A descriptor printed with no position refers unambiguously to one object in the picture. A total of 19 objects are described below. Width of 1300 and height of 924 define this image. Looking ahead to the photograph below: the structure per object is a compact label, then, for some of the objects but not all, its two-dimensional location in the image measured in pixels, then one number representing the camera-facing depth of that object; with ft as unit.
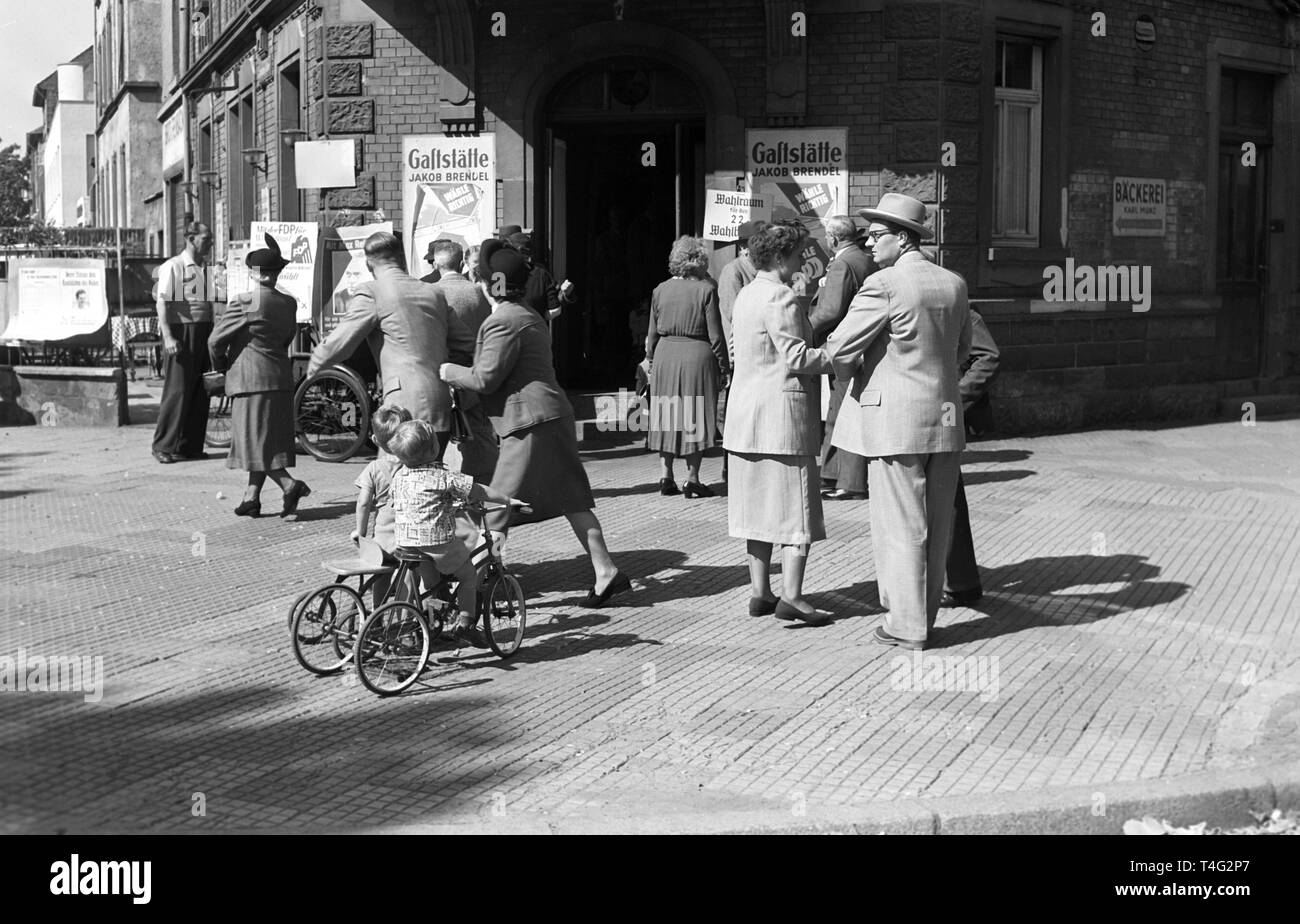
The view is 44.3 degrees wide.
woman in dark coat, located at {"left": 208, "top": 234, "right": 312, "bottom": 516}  34.63
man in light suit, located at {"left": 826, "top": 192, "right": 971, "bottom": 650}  23.50
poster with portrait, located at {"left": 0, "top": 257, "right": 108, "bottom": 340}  57.72
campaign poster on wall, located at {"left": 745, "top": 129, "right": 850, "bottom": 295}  47.73
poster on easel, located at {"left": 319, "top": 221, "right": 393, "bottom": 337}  49.73
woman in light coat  24.95
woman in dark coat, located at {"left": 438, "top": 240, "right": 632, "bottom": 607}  25.64
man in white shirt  44.83
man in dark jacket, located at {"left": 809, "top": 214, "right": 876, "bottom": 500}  34.55
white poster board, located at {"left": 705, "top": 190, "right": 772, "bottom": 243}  47.06
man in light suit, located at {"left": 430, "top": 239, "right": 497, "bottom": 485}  28.60
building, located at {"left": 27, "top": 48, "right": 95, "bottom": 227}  214.69
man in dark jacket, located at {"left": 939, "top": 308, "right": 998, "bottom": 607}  26.84
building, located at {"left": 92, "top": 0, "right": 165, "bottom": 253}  112.57
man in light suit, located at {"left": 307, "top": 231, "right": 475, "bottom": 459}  27.76
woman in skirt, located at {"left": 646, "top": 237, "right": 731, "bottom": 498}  37.47
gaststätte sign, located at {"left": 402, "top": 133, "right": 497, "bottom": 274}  49.01
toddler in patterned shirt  22.15
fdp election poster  50.52
